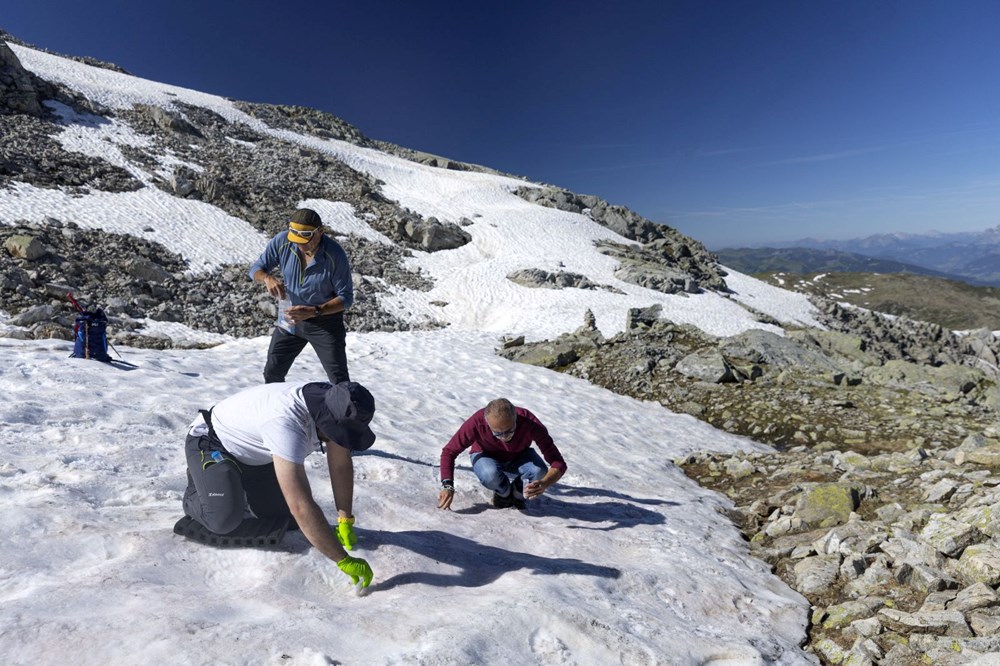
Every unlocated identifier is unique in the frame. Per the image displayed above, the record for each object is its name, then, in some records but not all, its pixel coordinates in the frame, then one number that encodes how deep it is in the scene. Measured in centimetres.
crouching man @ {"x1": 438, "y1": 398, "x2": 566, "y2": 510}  618
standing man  660
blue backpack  912
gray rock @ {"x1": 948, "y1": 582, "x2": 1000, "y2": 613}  445
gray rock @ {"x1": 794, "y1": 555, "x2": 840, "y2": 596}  545
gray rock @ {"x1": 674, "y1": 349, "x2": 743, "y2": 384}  1537
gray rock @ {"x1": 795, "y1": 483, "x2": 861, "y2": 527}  684
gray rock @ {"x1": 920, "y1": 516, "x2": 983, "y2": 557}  528
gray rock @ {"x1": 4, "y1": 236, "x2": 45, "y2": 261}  1880
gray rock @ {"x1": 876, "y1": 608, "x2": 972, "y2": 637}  429
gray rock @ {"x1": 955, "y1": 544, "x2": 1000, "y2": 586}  478
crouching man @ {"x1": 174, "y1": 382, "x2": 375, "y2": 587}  375
